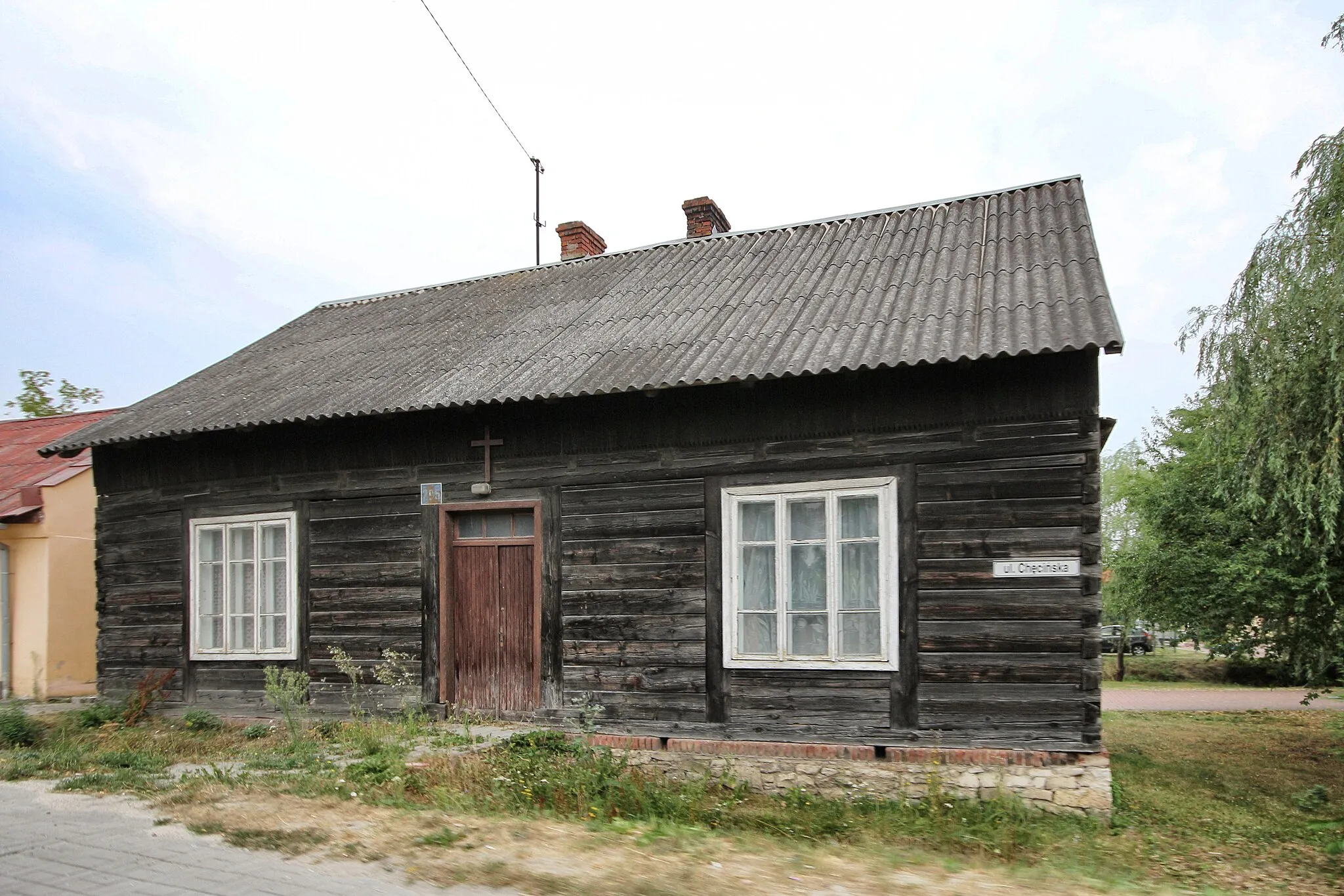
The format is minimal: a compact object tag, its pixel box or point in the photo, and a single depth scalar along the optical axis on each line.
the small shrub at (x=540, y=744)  9.10
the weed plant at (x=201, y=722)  11.17
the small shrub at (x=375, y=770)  8.17
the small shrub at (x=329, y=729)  10.41
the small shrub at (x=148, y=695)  11.70
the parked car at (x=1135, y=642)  38.12
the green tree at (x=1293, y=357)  9.77
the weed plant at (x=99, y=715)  11.30
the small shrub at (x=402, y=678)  10.58
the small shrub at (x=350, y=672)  10.74
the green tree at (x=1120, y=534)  24.73
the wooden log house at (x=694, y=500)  8.48
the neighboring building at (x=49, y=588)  14.30
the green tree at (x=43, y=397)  33.03
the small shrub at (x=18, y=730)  10.45
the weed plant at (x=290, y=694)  10.64
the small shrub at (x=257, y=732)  10.78
